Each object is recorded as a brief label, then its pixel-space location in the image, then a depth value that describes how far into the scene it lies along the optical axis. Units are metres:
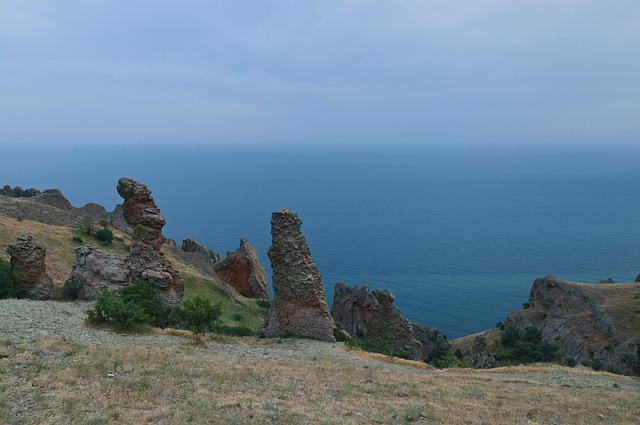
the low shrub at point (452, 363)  30.50
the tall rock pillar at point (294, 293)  30.84
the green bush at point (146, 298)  28.00
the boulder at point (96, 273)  30.58
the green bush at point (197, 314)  24.62
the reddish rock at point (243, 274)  66.25
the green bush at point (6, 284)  29.15
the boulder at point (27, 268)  29.91
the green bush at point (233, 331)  30.40
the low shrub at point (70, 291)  30.34
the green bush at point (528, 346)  55.41
